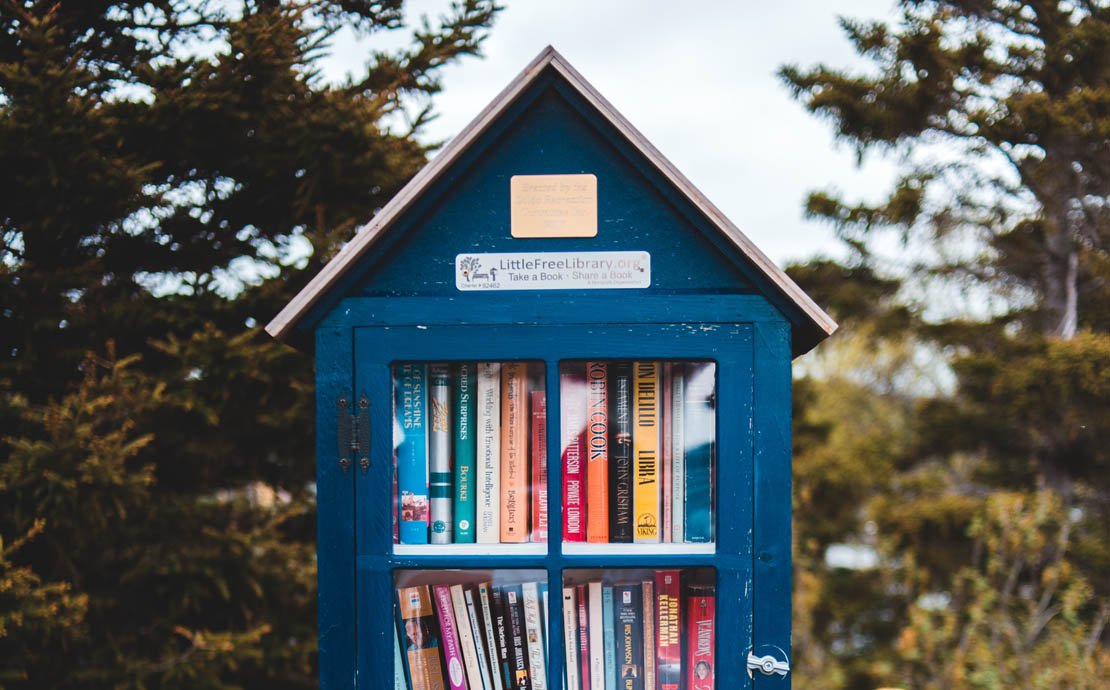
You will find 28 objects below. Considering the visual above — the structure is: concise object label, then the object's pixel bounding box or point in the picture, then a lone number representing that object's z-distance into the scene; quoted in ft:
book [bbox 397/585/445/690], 5.08
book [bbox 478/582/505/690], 5.09
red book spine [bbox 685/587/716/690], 4.99
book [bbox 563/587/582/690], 5.07
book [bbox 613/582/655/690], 5.15
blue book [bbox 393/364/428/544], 5.02
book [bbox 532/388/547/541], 5.06
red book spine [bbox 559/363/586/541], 5.06
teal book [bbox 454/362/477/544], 5.10
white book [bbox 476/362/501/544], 5.10
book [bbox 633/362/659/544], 5.08
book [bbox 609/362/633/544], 5.08
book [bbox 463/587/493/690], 5.11
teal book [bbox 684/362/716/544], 5.00
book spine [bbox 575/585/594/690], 5.11
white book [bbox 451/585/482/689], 5.11
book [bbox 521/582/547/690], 5.05
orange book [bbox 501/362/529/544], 5.11
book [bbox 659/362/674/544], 5.07
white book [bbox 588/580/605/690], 5.11
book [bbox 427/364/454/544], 5.08
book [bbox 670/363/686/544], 5.05
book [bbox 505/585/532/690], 5.06
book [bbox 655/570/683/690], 5.10
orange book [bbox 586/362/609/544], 5.06
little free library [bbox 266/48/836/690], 4.80
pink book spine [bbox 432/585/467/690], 5.13
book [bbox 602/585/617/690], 5.14
